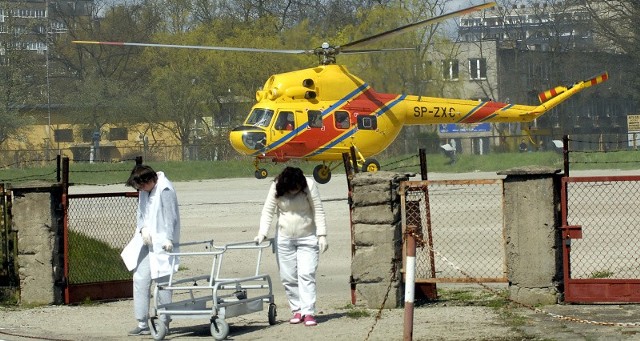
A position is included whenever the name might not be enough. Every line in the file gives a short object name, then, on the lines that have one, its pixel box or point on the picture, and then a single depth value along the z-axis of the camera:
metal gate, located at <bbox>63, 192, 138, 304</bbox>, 15.89
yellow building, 72.19
